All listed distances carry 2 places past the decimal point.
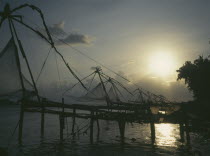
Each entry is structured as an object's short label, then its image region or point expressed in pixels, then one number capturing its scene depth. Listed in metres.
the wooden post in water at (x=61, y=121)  22.18
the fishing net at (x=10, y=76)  11.99
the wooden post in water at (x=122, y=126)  20.75
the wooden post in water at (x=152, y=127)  21.22
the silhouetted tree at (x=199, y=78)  31.16
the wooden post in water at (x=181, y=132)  21.07
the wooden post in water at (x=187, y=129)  19.77
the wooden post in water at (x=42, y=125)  26.59
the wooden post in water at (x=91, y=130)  22.24
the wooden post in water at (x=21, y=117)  20.32
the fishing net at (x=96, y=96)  41.91
